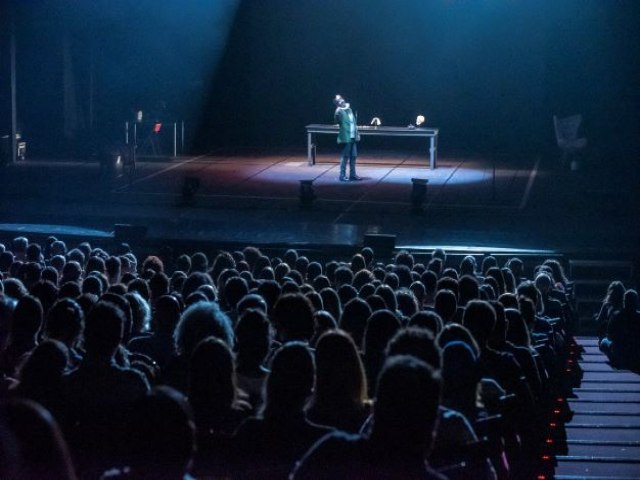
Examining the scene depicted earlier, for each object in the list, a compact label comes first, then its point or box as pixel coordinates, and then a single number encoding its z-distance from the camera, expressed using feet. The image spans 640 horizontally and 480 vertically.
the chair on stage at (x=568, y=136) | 69.62
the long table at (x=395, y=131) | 66.39
